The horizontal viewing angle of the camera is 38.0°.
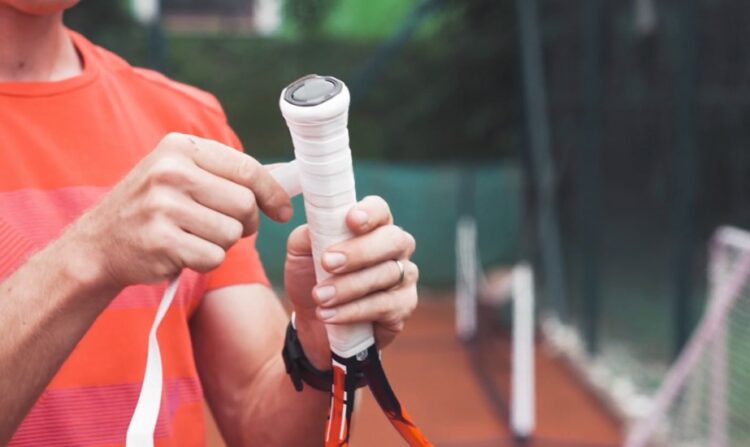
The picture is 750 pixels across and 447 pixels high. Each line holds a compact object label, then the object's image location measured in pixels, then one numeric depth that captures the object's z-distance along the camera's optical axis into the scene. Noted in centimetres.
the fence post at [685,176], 554
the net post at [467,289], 816
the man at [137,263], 118
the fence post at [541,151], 825
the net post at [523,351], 535
